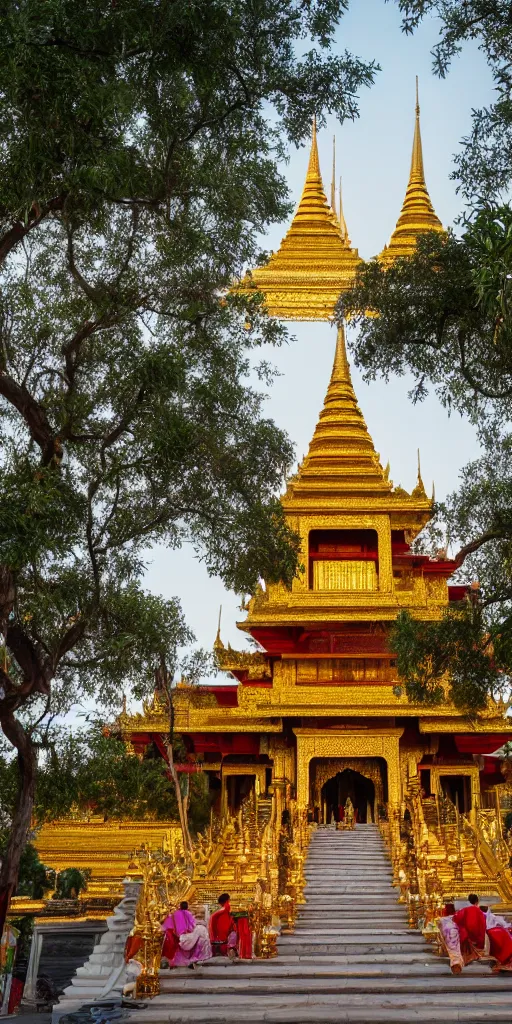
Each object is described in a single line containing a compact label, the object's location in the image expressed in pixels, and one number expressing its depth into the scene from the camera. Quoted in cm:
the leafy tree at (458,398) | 1220
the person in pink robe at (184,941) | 1362
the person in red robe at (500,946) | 1345
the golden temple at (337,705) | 2700
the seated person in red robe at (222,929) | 1429
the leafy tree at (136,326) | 1034
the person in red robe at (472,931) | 1354
